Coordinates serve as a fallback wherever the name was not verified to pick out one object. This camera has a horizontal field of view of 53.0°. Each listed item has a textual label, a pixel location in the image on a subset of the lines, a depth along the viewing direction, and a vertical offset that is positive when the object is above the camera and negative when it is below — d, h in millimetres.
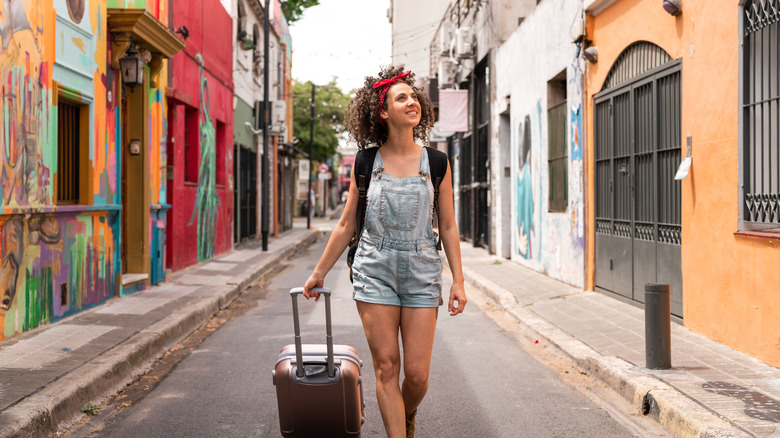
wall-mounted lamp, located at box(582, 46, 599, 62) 10156 +2116
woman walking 3549 -187
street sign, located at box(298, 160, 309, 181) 33938 +2080
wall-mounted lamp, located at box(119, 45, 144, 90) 9539 +1851
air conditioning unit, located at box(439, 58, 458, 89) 22172 +4188
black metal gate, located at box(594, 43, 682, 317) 7879 +384
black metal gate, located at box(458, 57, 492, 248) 19047 +1500
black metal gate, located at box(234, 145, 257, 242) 19547 +663
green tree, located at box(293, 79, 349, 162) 45344 +6119
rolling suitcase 3682 -825
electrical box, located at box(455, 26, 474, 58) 19312 +4305
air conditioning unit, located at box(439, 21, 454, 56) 23041 +5411
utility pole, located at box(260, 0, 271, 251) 18297 +2151
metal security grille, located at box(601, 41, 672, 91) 8289 +1736
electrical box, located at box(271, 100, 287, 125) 24094 +3270
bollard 5613 -826
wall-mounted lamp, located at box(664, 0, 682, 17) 7352 +1965
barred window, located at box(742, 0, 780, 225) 5836 +788
